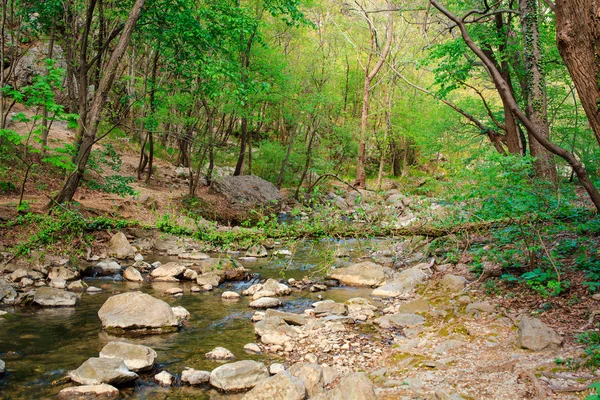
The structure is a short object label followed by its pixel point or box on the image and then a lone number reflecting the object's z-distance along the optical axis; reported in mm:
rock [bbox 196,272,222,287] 10059
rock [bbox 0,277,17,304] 7797
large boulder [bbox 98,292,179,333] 7090
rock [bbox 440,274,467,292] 8146
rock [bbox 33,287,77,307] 7863
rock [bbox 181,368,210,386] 5441
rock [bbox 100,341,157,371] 5645
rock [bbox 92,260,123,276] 10234
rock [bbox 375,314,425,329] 7312
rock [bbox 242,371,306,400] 4770
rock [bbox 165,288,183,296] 9219
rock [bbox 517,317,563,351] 5207
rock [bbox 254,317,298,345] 6801
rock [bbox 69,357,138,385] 5109
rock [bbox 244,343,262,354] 6484
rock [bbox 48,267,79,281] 9414
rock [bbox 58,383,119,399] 4891
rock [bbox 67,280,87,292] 8936
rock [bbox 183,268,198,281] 10539
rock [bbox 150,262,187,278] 10361
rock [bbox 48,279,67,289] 8930
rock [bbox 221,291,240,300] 9234
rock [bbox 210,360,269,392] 5289
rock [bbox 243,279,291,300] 9388
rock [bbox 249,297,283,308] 8641
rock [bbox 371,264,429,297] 9398
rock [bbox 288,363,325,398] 5027
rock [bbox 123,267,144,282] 9961
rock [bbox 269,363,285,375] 5712
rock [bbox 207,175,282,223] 17656
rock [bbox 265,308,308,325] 7543
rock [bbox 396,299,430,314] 7855
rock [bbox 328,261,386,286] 10524
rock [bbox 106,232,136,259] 11789
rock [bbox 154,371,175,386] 5406
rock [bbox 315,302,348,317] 8078
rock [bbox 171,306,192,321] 7783
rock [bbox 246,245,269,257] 13214
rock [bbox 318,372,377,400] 4441
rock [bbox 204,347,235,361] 6208
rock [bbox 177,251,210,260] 12653
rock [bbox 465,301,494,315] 6766
